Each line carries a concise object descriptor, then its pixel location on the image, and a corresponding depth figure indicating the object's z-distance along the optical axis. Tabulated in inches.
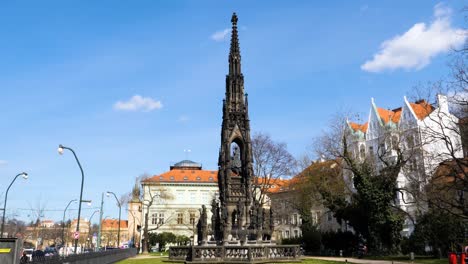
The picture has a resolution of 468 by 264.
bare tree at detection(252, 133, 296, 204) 1878.7
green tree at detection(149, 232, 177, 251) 2576.3
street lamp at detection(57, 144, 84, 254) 952.3
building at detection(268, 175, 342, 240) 2231.8
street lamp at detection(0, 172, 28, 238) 1334.9
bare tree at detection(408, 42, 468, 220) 976.9
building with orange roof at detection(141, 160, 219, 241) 2947.8
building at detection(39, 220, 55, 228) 6984.3
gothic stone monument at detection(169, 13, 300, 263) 868.0
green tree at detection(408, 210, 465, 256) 1139.9
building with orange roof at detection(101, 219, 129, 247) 4744.1
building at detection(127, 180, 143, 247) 2456.9
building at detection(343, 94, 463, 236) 1358.3
